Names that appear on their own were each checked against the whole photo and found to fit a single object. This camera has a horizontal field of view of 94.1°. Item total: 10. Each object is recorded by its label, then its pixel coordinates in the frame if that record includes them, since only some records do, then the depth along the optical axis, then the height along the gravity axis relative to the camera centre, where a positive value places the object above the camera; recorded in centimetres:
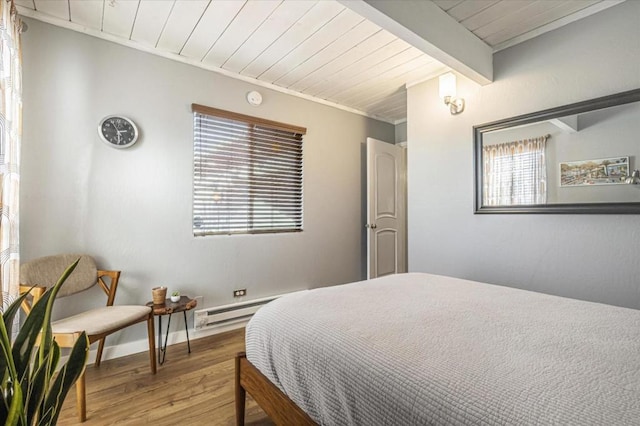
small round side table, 212 -67
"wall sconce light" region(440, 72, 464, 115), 248 +100
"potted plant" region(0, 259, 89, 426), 67 -37
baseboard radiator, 251 -88
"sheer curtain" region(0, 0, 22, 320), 140 +37
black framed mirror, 175 +35
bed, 69 -42
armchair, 157 -61
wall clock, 216 +63
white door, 348 +6
